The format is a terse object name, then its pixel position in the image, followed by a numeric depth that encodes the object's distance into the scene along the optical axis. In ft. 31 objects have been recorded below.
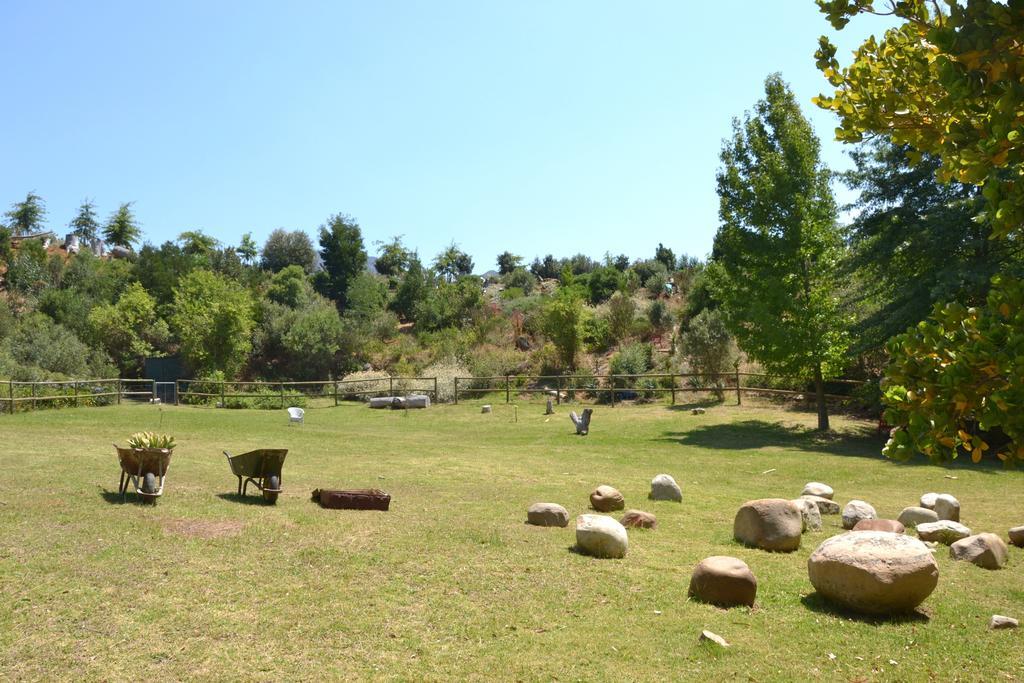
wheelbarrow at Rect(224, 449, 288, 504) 34.27
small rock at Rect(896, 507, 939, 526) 33.04
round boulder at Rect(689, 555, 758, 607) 22.79
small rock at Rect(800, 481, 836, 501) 39.29
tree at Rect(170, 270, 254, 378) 126.11
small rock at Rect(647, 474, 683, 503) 39.83
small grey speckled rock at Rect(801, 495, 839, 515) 36.70
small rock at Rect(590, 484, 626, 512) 36.50
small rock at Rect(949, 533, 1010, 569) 27.20
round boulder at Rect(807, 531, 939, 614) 21.61
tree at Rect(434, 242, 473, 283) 216.74
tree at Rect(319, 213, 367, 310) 209.13
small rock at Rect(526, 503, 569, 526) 32.86
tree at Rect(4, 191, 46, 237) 200.85
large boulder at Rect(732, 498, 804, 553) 29.50
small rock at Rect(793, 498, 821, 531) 33.06
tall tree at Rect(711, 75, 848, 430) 71.67
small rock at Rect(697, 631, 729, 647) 19.65
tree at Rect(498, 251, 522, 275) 241.14
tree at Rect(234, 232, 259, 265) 231.67
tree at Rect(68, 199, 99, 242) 231.91
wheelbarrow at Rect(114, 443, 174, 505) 32.14
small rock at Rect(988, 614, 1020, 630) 21.08
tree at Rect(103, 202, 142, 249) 229.66
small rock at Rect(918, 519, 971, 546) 30.35
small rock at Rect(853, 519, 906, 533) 28.86
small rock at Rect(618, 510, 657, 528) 33.06
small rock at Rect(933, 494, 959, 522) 34.65
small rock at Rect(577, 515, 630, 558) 27.89
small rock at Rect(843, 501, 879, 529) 33.58
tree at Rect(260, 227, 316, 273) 241.14
